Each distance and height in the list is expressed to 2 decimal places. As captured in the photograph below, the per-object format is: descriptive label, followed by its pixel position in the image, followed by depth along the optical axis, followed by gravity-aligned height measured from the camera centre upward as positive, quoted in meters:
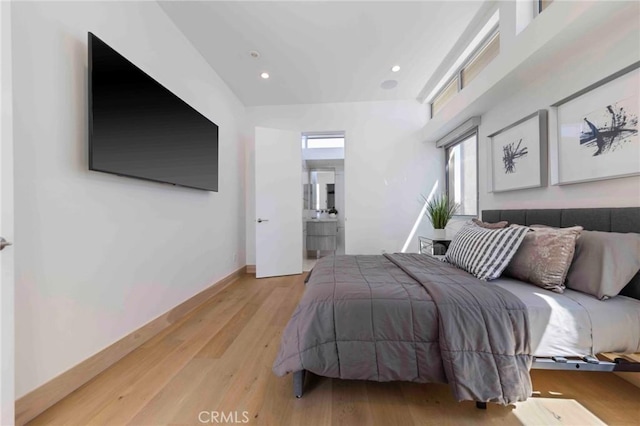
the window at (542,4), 1.72 +1.62
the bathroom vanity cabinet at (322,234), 5.00 -0.50
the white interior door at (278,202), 3.49 +0.16
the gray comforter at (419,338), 1.05 -0.64
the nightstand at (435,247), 2.67 -0.45
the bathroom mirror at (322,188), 5.56 +0.60
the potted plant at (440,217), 2.87 -0.08
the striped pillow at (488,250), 1.46 -0.28
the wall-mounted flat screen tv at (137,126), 1.38 +0.67
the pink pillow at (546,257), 1.27 -0.28
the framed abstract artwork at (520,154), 1.76 +0.51
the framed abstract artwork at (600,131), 1.24 +0.50
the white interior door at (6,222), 0.95 -0.04
